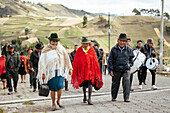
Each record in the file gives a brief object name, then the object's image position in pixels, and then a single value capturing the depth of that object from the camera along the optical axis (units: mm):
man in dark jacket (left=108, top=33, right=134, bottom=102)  8711
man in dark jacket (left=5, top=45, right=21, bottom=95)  11648
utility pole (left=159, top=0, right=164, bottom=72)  24919
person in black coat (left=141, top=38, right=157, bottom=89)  11953
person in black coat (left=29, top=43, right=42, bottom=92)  11938
